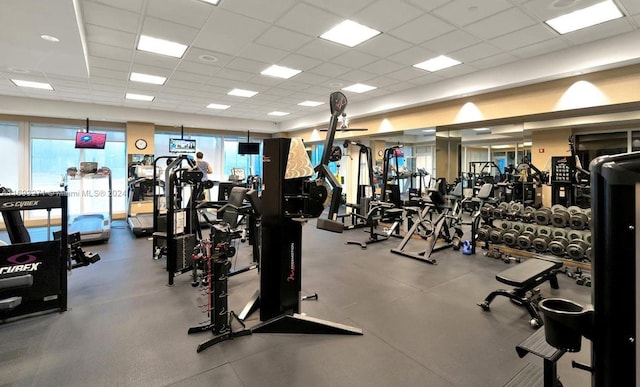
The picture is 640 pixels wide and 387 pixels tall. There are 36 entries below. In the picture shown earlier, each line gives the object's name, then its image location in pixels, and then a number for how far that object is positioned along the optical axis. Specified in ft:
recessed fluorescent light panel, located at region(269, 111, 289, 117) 32.99
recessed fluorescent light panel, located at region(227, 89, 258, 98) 24.15
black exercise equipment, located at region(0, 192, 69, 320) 10.22
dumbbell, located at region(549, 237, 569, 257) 15.39
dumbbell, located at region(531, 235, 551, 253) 16.07
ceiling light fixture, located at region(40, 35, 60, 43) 12.53
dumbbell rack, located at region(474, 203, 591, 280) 15.64
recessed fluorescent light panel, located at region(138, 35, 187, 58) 14.66
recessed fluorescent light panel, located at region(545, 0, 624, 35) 11.62
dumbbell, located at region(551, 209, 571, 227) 15.94
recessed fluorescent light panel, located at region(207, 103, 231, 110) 28.86
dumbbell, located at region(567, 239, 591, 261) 14.74
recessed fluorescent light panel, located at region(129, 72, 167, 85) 19.99
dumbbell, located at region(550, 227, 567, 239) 16.10
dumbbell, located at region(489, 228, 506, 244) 17.74
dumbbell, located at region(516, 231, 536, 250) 16.56
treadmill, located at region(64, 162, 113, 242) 21.23
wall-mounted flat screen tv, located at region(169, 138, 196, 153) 34.03
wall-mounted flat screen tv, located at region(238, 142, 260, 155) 35.04
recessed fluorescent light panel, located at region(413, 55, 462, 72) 17.04
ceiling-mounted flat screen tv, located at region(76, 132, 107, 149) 28.22
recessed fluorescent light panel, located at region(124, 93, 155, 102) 25.18
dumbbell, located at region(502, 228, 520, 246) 17.02
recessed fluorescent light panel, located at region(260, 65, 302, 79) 18.78
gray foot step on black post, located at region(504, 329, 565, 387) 4.13
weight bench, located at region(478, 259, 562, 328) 10.36
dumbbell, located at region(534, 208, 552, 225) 16.52
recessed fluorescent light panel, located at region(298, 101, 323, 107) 27.73
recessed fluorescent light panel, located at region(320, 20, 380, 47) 13.33
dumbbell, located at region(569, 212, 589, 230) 15.37
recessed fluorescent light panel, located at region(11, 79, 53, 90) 21.10
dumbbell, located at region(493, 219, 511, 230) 18.13
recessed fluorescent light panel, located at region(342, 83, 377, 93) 22.57
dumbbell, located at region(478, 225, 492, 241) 18.24
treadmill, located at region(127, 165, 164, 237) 23.39
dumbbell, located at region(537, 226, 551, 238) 16.65
